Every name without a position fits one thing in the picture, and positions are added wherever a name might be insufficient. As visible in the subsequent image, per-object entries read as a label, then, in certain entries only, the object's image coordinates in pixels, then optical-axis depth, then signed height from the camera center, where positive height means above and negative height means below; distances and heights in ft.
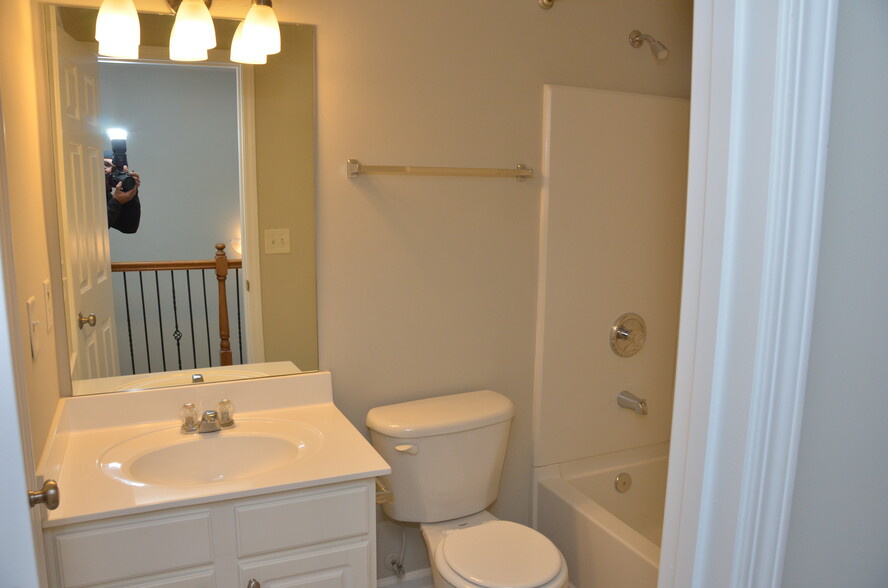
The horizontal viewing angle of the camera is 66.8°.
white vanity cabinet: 4.82 -2.62
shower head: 8.19 +1.91
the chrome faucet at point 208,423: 6.15 -2.04
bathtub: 6.98 -3.67
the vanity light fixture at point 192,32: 5.52 +1.42
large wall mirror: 5.91 -0.13
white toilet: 6.47 -2.92
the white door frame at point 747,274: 2.26 -0.26
